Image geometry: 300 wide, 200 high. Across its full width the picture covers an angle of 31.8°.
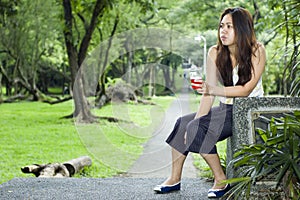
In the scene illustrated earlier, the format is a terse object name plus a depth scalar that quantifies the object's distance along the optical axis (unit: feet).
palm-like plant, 7.85
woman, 11.34
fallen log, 16.63
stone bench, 10.52
